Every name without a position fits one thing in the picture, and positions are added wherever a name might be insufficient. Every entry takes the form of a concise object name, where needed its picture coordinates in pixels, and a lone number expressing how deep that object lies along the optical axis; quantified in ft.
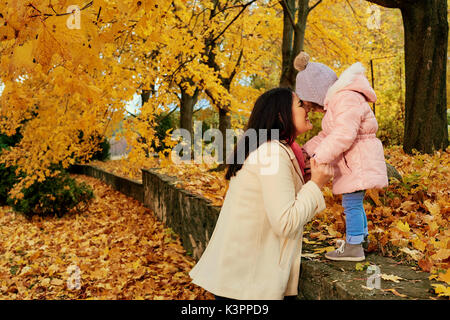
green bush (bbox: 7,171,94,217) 26.91
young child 7.70
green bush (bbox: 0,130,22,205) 34.04
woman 5.72
